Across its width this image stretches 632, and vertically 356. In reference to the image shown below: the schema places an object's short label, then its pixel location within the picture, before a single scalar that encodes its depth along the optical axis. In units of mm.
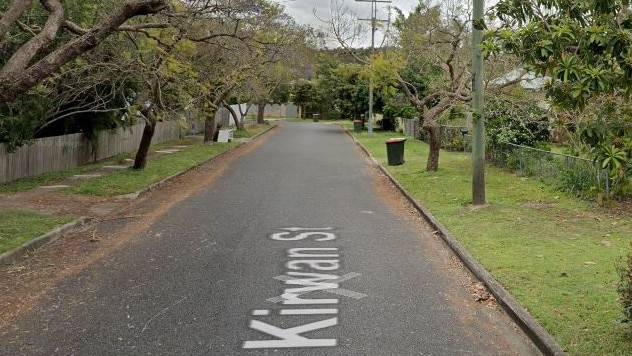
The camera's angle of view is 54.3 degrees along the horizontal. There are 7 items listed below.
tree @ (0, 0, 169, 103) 8320
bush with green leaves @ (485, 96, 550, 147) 18328
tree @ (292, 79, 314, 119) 75188
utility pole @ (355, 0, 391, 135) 39719
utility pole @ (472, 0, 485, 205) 12477
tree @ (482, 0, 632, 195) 3953
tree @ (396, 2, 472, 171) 17391
